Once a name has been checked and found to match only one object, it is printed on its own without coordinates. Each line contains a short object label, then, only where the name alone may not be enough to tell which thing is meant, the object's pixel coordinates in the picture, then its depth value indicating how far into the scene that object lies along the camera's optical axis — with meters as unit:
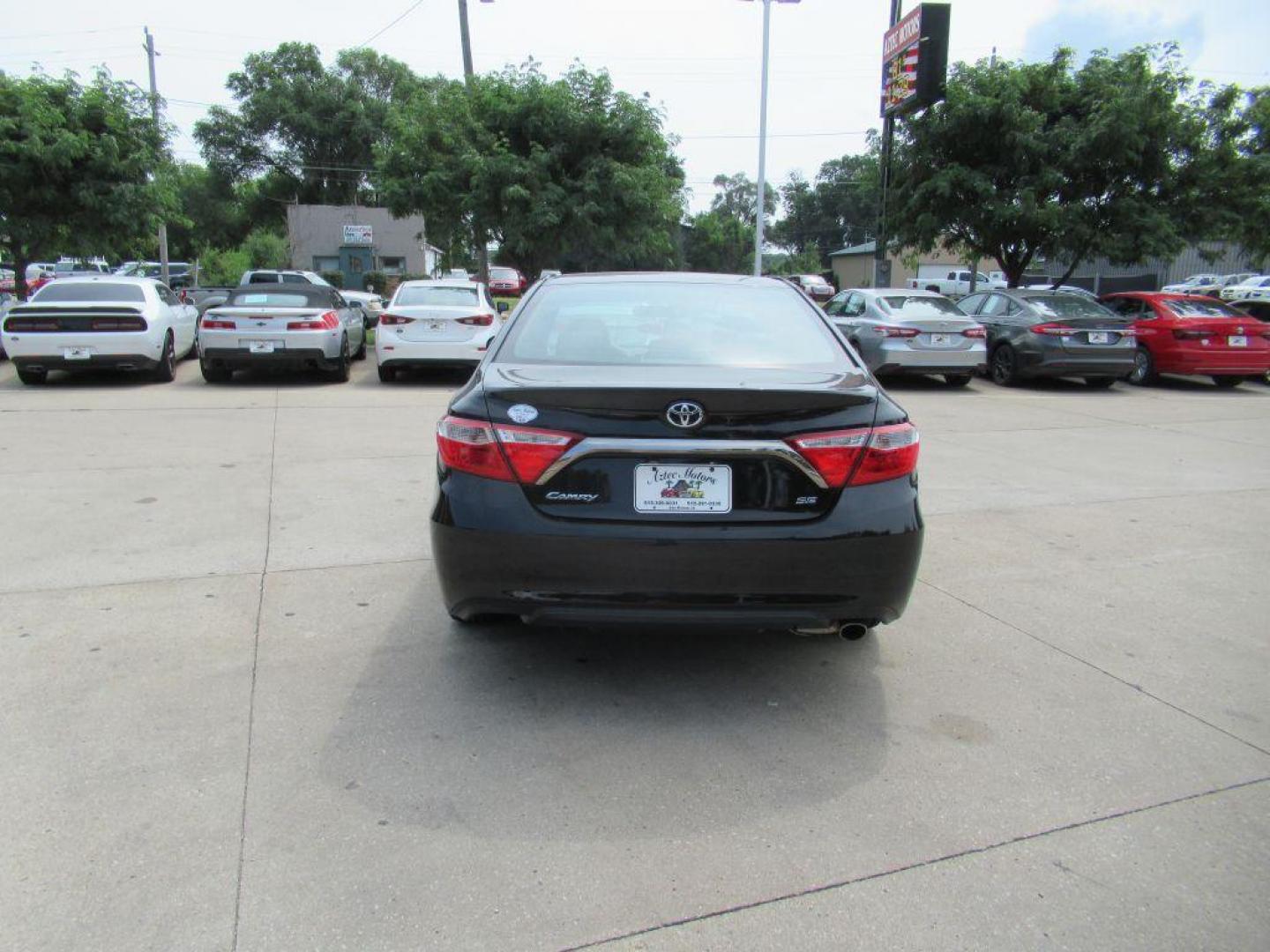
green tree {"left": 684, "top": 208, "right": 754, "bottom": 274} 76.19
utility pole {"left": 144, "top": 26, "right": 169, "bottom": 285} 18.23
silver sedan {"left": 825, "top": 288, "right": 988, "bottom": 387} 13.16
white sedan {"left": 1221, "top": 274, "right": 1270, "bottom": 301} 24.57
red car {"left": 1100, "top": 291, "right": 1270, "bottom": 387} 13.88
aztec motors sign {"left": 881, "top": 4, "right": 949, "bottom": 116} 16.45
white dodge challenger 11.58
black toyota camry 3.09
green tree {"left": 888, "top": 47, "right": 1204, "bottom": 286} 16.73
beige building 56.31
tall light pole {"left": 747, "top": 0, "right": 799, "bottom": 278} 27.12
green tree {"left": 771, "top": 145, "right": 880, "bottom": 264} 104.00
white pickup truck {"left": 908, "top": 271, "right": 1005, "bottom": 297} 37.44
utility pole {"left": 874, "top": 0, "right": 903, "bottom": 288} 18.14
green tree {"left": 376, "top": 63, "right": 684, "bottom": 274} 18.30
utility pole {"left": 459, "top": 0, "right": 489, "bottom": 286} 19.80
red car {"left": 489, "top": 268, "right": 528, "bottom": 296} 43.88
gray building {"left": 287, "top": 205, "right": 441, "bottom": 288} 49.34
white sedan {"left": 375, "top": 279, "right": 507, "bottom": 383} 12.56
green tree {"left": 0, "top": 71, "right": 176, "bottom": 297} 15.53
